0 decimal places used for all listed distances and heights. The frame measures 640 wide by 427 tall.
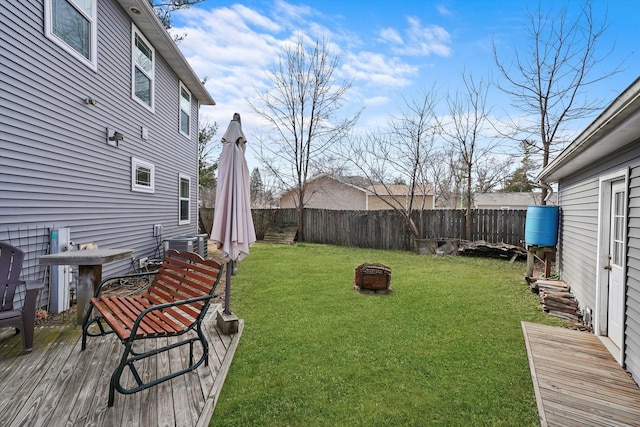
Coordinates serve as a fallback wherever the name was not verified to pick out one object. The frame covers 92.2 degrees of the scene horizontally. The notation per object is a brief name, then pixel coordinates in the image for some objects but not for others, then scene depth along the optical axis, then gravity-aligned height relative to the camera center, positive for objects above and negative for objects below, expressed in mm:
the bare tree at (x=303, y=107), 14367 +4988
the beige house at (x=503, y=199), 22969 +1185
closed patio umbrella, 3207 +62
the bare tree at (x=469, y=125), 10797 +3287
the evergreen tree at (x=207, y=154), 17609 +3166
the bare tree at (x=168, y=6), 10199 +6843
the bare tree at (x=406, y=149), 11883 +2622
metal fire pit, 5438 -1169
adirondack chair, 2547 -807
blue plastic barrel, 6379 -196
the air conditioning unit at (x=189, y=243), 7480 -912
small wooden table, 3229 -680
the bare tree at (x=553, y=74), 8375 +4212
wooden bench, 2146 -877
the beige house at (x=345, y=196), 22156 +1108
